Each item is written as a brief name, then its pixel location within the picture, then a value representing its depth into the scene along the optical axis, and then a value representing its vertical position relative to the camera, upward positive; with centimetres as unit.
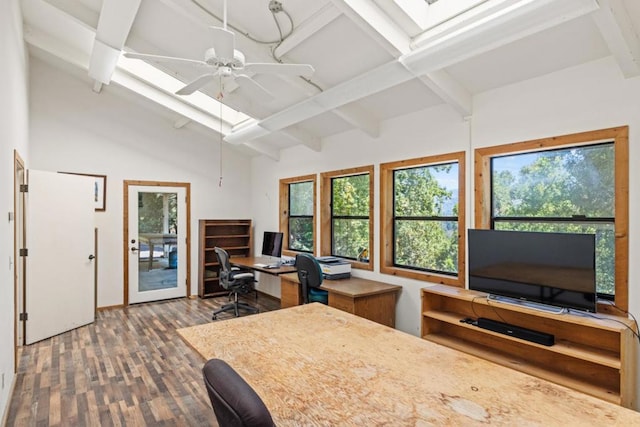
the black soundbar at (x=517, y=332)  253 -86
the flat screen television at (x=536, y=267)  243 -37
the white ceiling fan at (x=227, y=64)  225 +108
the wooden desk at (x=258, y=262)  477 -72
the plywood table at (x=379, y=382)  120 -68
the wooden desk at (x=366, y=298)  366 -87
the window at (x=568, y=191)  247 +22
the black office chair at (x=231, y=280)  495 -89
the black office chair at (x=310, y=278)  393 -70
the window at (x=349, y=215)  457 +4
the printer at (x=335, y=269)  440 -65
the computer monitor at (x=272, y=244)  548 -43
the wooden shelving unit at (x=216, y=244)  614 -50
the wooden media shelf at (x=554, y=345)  225 -92
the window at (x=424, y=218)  356 +0
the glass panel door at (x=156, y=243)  569 -43
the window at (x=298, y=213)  559 +7
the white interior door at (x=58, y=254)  411 -46
